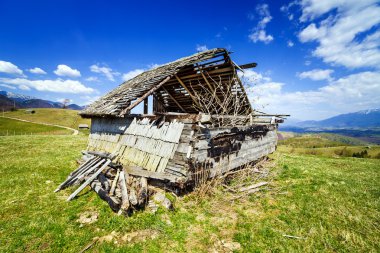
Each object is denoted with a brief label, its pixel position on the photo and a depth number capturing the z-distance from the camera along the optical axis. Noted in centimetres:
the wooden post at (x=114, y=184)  626
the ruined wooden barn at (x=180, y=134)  657
